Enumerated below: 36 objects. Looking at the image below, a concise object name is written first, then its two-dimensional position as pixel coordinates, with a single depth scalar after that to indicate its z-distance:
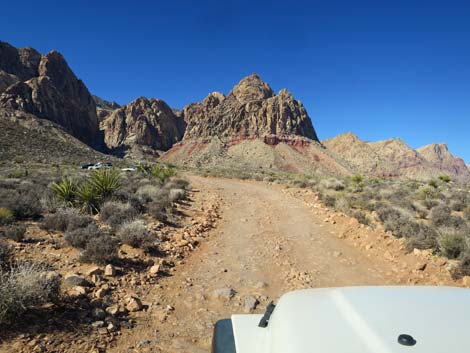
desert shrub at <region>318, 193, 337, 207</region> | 13.09
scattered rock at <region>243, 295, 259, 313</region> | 4.81
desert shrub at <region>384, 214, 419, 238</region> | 8.09
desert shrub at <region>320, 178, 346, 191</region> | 19.20
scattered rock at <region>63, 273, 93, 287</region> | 4.67
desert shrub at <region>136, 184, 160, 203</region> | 11.72
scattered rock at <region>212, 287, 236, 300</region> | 5.17
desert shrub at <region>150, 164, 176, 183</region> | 19.41
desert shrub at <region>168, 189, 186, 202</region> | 12.72
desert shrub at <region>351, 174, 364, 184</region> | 25.21
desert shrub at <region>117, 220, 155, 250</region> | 6.71
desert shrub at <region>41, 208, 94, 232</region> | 7.12
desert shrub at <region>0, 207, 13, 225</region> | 7.14
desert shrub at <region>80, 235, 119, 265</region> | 5.60
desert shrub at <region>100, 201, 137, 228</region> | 7.97
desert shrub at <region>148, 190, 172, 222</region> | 9.45
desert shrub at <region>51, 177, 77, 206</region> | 9.84
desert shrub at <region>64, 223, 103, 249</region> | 6.19
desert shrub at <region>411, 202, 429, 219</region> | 11.46
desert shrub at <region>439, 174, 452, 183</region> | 28.11
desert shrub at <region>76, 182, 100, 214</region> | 9.63
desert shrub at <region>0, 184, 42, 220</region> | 7.92
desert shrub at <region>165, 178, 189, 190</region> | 16.01
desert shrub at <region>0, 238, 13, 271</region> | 5.09
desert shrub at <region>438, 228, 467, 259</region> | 6.71
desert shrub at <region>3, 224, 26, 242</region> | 6.23
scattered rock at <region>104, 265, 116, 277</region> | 5.25
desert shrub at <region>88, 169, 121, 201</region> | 10.47
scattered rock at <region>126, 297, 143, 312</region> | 4.45
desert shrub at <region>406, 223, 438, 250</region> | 7.28
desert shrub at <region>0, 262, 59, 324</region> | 3.54
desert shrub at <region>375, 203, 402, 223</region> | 9.66
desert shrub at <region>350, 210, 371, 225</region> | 9.81
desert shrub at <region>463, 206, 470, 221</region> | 10.84
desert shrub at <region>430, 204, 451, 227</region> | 9.63
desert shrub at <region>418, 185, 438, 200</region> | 14.99
